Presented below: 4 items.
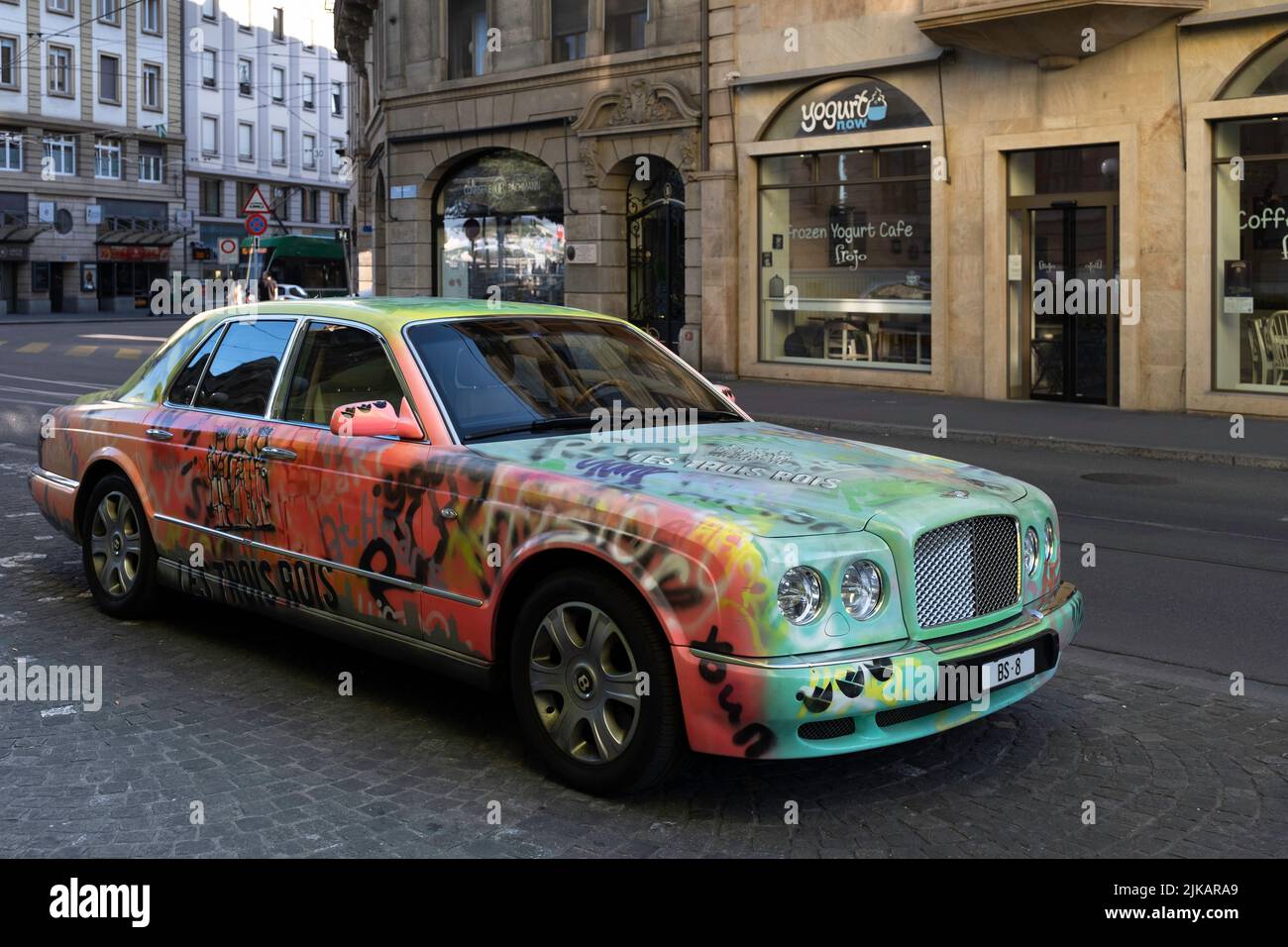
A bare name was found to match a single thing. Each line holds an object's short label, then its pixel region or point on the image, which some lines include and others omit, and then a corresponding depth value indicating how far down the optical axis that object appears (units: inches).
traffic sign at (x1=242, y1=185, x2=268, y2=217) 1163.0
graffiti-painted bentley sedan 167.9
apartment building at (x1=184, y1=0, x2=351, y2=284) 2746.1
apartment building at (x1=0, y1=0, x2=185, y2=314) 2326.5
